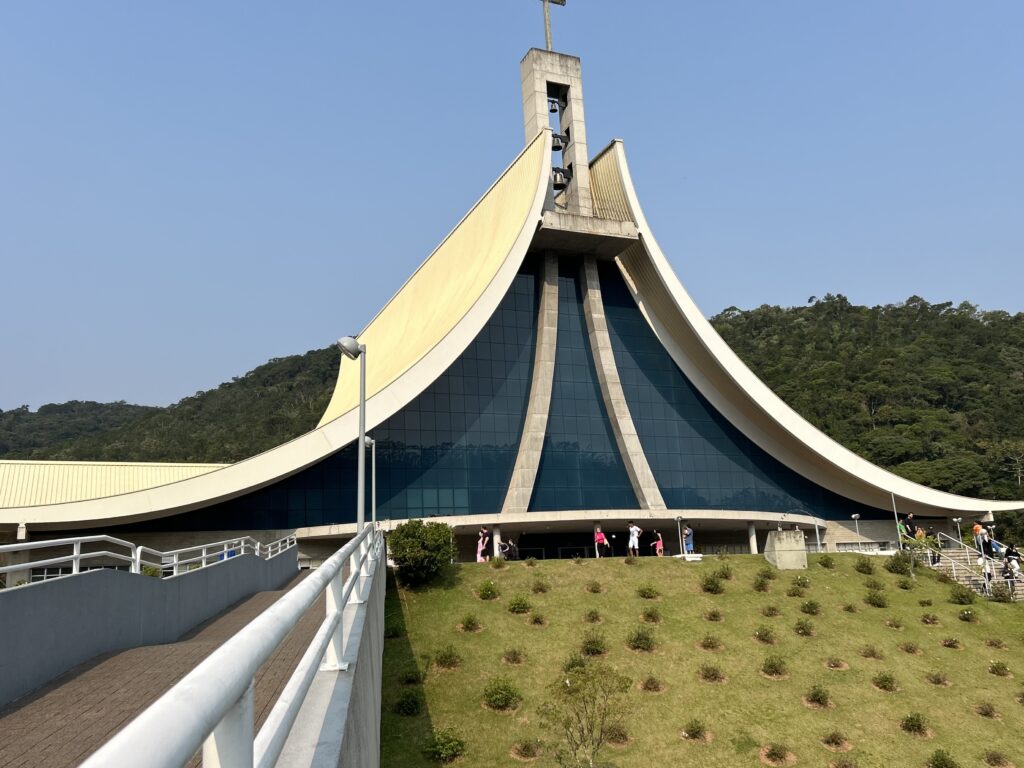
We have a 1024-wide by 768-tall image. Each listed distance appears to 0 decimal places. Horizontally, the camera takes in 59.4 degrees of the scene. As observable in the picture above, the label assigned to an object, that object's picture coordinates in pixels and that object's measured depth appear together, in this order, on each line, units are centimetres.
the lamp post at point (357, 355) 1584
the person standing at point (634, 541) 2459
